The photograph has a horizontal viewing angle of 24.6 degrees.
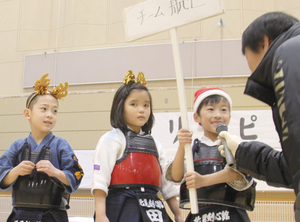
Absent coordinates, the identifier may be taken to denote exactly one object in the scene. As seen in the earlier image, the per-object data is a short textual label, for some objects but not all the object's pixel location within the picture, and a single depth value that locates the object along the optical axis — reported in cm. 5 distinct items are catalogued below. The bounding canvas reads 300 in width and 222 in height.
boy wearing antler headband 310
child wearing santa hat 292
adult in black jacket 172
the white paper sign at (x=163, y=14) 289
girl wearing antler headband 294
